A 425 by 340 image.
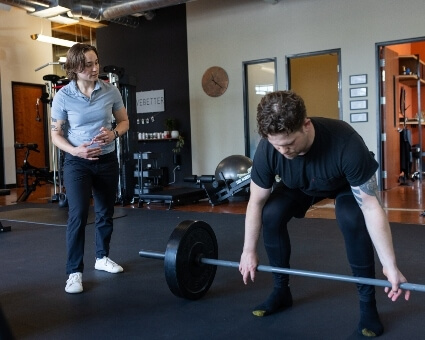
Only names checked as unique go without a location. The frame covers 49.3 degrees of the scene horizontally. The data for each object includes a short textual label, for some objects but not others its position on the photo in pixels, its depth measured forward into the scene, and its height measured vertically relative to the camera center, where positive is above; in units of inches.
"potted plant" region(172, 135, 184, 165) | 306.2 -5.5
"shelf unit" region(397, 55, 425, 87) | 262.4 +39.9
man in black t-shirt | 53.5 -7.2
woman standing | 83.7 +0.9
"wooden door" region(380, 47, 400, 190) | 237.3 +6.9
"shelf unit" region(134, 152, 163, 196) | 207.5 -14.2
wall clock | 288.2 +37.3
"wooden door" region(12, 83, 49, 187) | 337.1 +17.2
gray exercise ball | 204.1 -12.1
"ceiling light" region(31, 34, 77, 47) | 287.8 +67.8
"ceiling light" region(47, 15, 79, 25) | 277.0 +77.4
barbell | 71.6 -18.8
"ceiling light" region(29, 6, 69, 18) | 240.7 +70.8
